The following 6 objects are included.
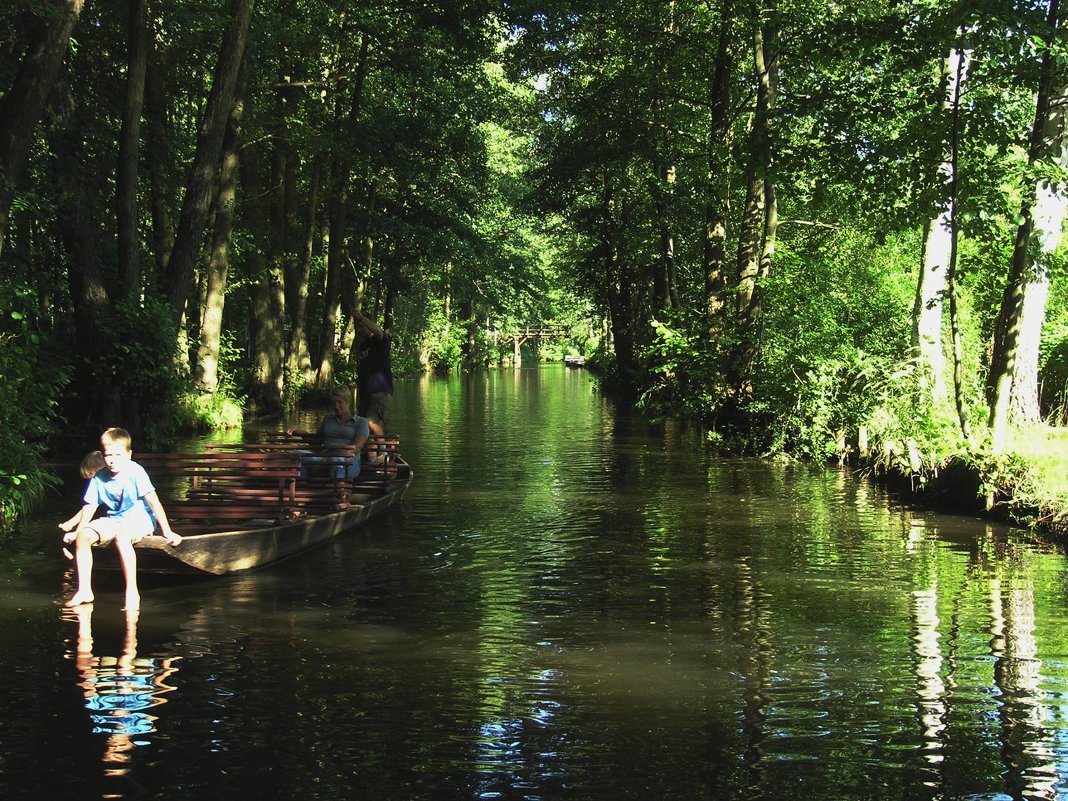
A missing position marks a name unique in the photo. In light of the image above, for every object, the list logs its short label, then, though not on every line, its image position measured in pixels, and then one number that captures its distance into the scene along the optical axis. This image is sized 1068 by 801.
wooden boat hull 9.12
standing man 15.04
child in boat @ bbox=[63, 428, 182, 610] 8.62
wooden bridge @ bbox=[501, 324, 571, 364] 100.69
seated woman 13.34
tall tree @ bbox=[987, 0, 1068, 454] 12.96
